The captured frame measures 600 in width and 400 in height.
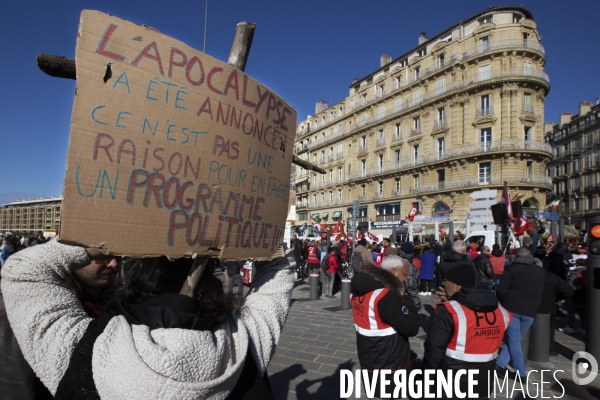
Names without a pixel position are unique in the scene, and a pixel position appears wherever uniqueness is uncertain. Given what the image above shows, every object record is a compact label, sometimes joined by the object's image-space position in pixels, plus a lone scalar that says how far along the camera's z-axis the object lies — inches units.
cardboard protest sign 45.9
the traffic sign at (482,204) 561.0
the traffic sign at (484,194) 530.0
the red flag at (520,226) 496.0
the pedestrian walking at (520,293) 179.2
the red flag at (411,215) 671.8
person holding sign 37.9
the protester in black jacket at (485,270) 270.4
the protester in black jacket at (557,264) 307.6
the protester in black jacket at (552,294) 207.9
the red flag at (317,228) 671.8
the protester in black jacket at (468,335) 106.0
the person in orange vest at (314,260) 469.7
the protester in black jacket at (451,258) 253.3
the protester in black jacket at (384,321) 113.4
